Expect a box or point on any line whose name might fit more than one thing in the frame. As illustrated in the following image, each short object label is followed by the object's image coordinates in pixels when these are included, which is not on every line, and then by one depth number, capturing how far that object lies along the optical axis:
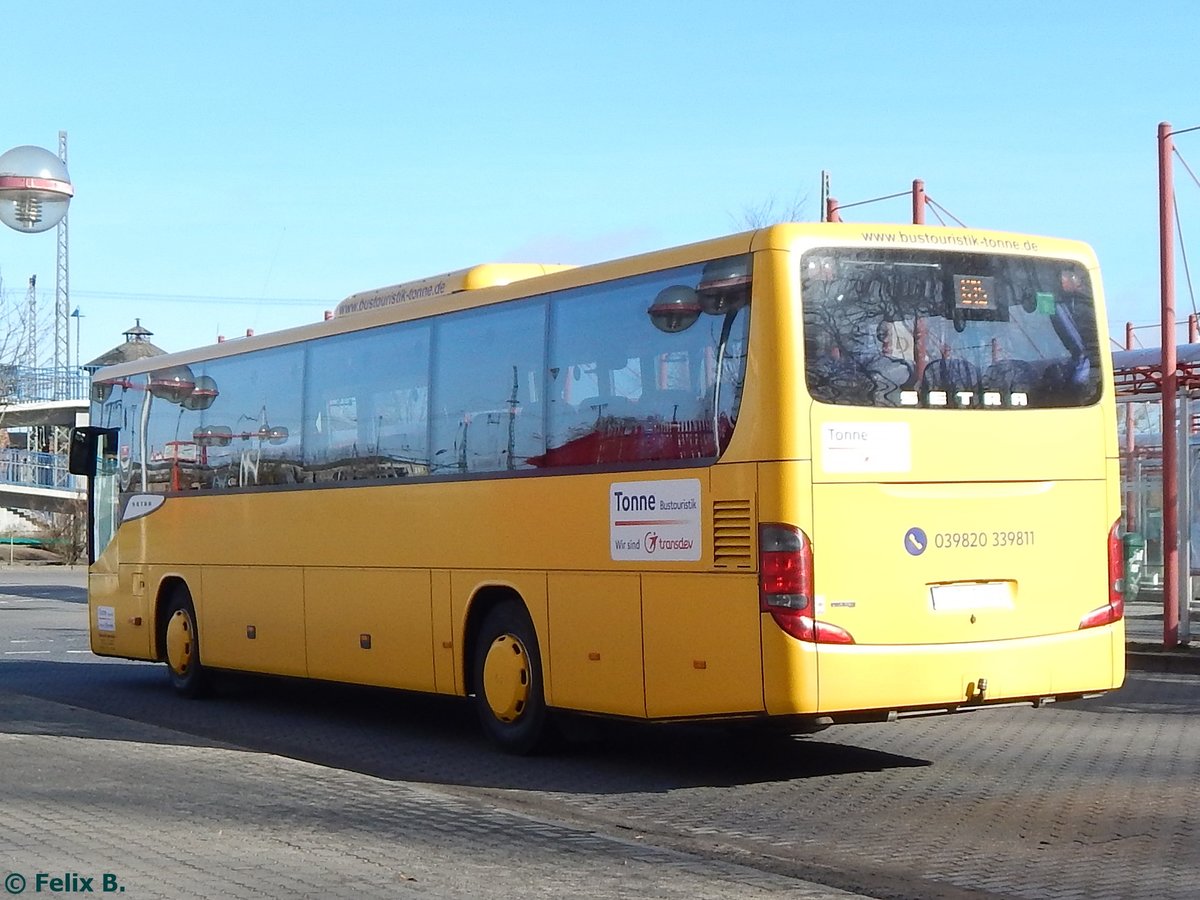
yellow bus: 10.12
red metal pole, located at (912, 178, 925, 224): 22.84
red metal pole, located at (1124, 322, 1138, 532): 27.45
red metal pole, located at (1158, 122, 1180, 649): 19.56
